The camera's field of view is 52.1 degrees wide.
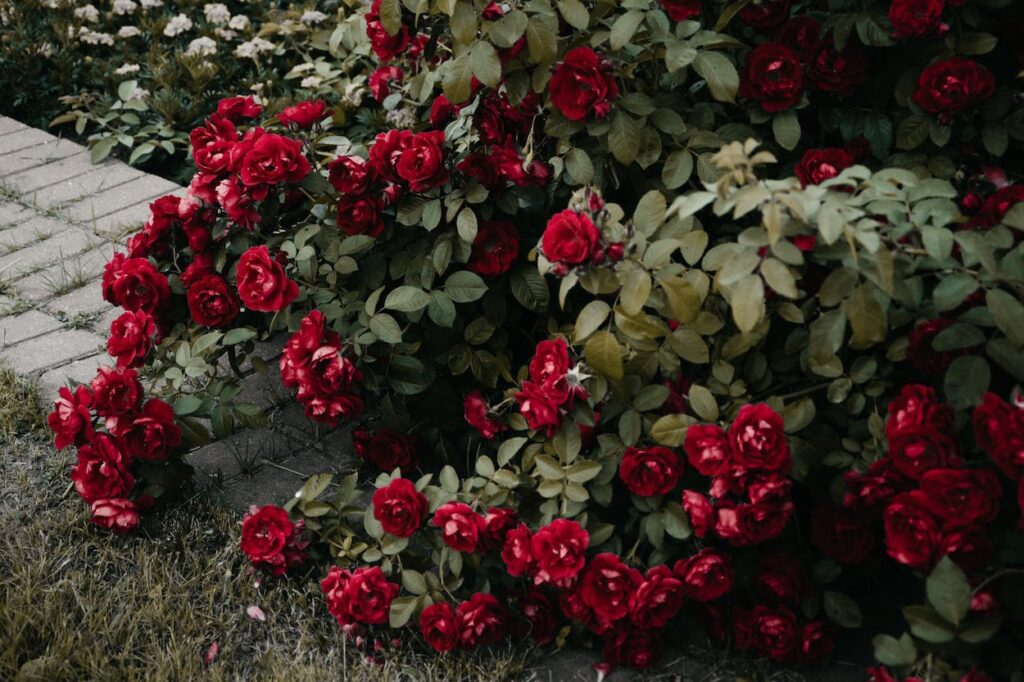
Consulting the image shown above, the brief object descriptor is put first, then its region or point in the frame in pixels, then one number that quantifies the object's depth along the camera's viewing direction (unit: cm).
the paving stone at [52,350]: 271
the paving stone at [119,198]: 346
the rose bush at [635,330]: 165
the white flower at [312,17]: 415
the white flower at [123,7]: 441
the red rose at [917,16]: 187
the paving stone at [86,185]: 356
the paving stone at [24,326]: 283
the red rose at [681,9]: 198
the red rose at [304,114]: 241
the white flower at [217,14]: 437
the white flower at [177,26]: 430
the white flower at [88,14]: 439
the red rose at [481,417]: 212
